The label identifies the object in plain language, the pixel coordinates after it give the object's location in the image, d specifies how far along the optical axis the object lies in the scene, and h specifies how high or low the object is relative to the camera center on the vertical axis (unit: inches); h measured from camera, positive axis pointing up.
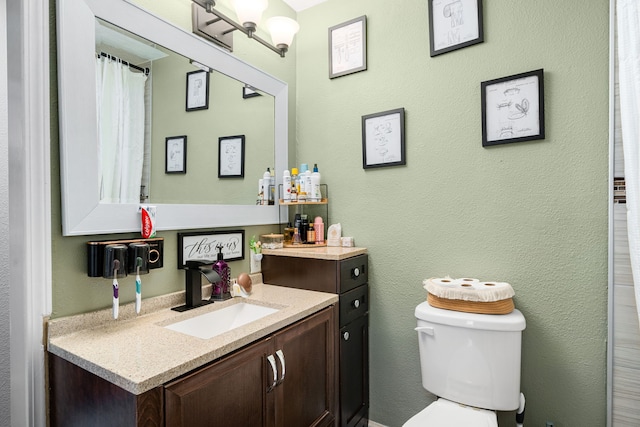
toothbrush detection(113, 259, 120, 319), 43.9 -10.6
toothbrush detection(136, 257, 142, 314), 46.6 -10.9
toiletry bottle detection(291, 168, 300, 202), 75.2 +5.9
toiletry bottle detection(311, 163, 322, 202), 75.4 +5.0
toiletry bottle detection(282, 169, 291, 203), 75.7 +5.4
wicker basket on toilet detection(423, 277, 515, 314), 53.3 -14.8
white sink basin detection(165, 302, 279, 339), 52.0 -19.0
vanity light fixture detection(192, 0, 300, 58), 59.9 +36.0
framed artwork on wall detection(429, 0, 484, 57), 61.4 +35.9
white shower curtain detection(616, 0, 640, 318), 41.7 +13.2
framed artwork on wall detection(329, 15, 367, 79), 74.0 +37.9
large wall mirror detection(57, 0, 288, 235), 43.3 +15.6
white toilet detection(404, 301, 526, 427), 51.1 -26.1
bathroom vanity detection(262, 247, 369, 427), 63.6 -16.4
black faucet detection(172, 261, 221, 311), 54.1 -12.3
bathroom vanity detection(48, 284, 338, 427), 32.8 -18.9
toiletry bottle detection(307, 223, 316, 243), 76.7 -6.4
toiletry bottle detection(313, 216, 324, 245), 77.3 -4.9
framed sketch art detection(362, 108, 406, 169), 69.5 +15.3
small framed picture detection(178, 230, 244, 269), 56.8 -6.9
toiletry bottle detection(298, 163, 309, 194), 75.7 +7.4
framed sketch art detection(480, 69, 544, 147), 56.0 +17.8
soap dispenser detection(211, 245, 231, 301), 59.4 -13.9
